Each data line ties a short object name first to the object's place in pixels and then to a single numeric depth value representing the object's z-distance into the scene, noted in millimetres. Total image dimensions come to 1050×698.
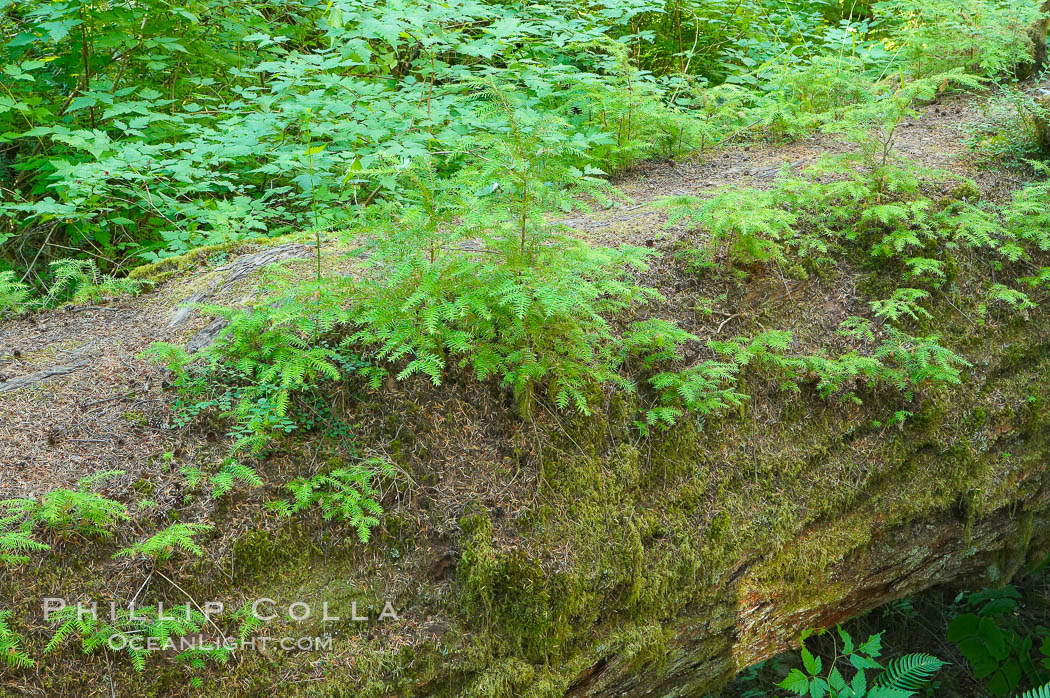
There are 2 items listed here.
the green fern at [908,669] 4387
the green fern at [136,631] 2520
